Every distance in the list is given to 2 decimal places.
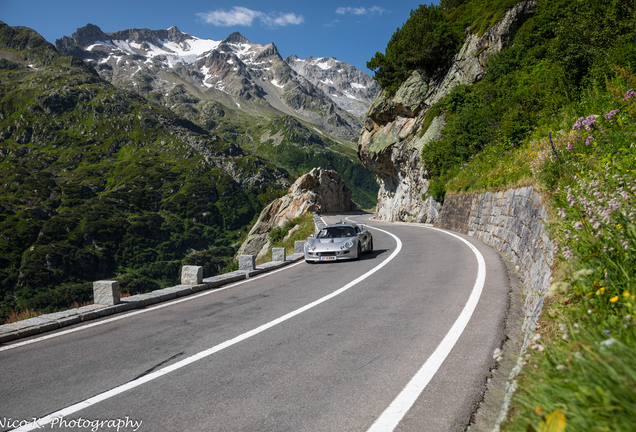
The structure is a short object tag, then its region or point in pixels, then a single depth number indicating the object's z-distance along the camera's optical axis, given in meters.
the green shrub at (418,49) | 35.72
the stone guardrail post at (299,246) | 16.05
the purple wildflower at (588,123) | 6.42
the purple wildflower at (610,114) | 6.08
